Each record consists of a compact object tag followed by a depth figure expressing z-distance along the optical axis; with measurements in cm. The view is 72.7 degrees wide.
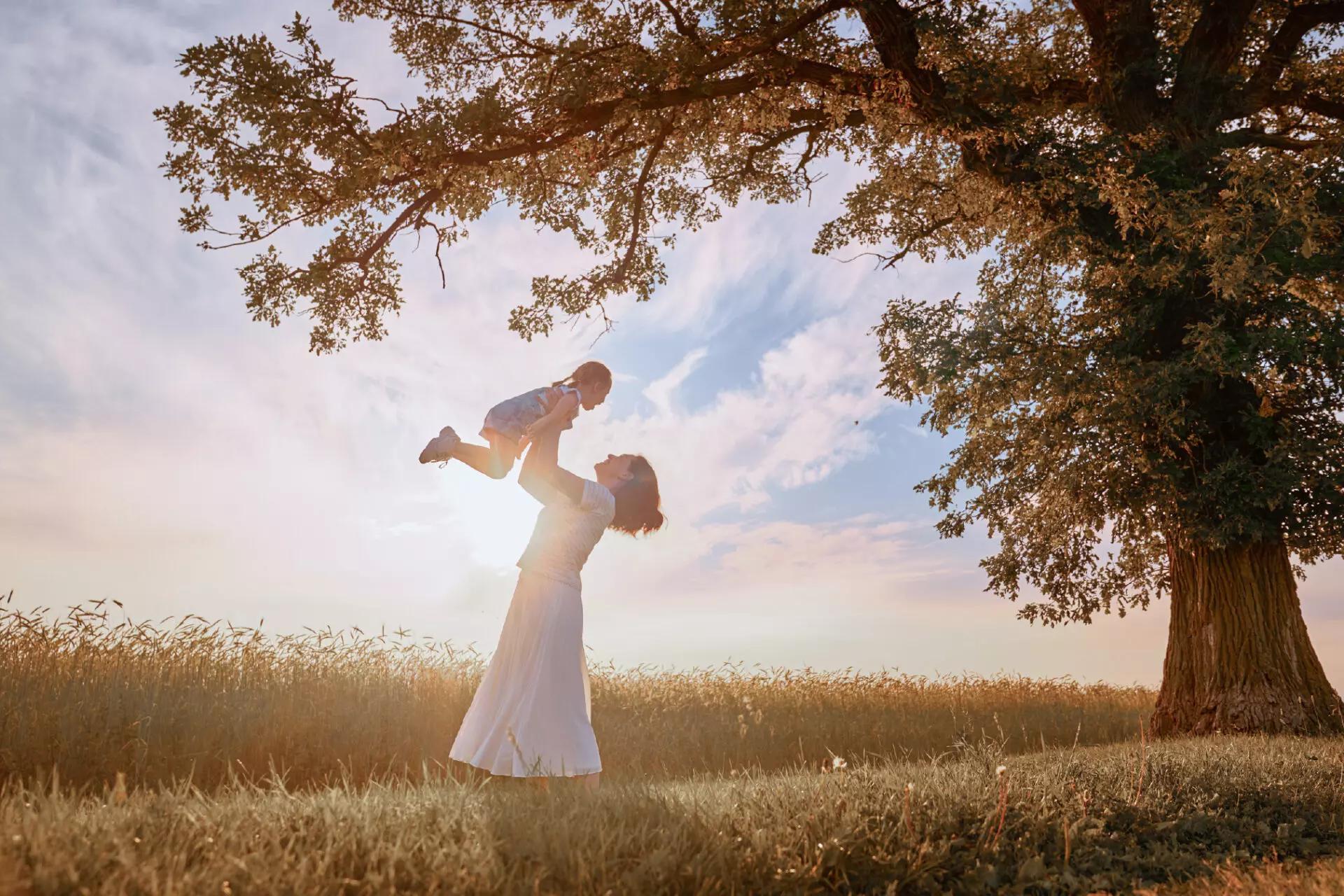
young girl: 692
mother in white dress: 680
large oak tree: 1111
